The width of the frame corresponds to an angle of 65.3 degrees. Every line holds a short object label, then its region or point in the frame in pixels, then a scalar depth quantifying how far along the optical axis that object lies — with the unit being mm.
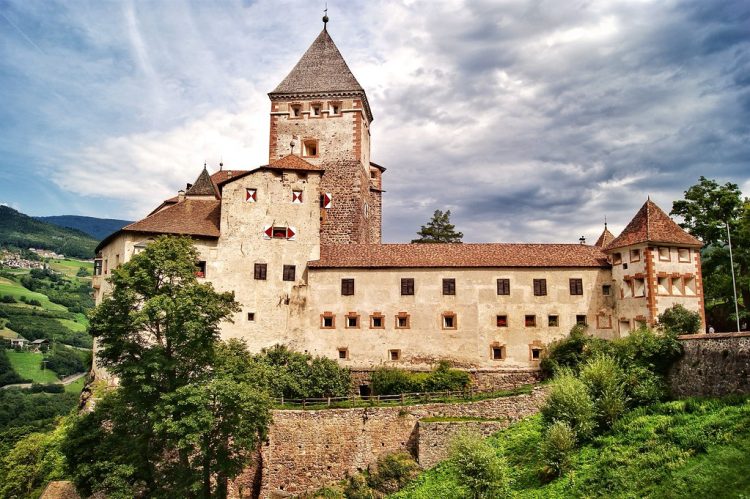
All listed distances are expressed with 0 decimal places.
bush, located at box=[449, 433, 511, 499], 22062
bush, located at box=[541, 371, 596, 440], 22891
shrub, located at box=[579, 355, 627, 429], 23047
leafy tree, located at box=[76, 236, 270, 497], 24516
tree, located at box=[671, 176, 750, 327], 37562
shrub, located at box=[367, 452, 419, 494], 27312
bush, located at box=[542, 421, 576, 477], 22141
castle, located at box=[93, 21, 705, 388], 34469
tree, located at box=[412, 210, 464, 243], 57312
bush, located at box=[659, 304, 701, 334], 31000
